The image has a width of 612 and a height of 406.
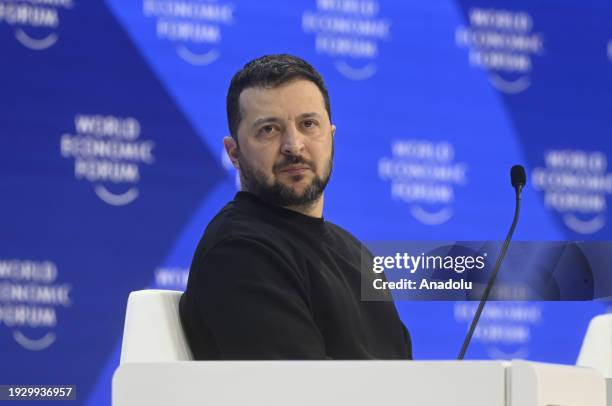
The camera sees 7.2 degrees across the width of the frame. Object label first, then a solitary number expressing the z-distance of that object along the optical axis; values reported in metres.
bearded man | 6.68
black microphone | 6.61
